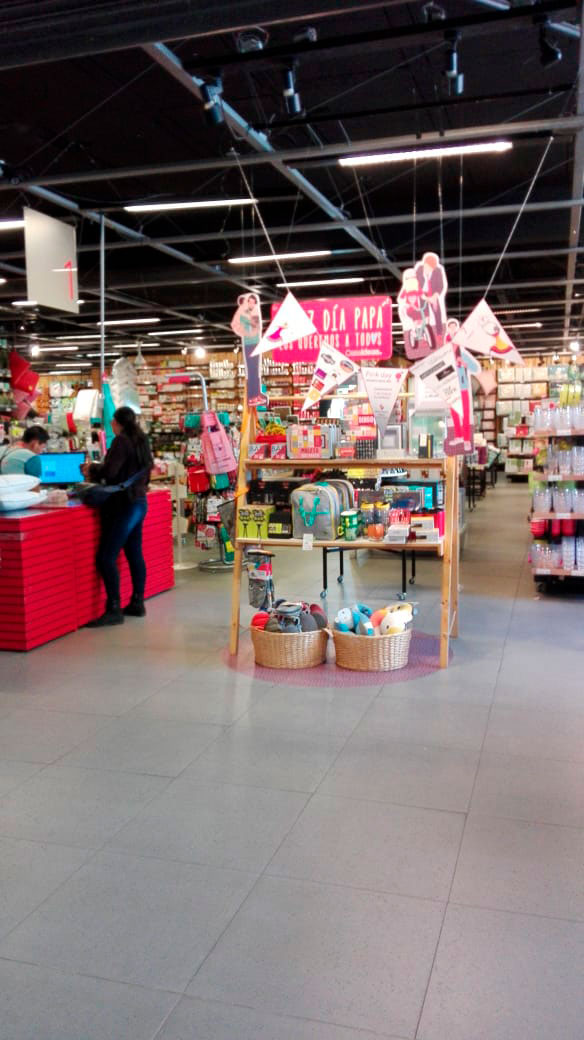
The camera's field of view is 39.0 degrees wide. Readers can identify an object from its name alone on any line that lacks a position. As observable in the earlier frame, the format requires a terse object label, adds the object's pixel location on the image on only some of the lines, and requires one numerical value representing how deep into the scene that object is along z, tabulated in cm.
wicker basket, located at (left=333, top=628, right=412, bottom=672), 467
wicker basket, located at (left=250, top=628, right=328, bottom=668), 476
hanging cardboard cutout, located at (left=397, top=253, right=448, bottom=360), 483
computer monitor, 720
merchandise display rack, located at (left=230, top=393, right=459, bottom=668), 482
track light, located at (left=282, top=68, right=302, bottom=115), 541
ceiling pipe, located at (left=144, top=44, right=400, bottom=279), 537
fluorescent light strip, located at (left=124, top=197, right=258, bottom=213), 807
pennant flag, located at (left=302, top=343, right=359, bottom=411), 502
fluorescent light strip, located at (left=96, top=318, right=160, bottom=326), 1648
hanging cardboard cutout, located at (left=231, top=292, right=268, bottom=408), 518
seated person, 682
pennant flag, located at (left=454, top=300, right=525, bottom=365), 488
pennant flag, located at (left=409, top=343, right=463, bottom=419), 466
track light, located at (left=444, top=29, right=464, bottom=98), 498
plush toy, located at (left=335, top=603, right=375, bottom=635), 473
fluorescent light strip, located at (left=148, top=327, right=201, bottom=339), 1922
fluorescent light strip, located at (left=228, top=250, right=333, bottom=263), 1087
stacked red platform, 520
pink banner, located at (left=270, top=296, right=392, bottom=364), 580
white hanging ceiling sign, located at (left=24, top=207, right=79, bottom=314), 754
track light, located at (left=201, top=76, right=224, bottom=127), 554
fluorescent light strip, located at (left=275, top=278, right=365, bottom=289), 1379
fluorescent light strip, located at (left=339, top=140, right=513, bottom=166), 691
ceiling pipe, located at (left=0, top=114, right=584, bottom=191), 656
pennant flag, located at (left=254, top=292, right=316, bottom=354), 509
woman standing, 593
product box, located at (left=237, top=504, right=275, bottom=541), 509
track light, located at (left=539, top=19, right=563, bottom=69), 500
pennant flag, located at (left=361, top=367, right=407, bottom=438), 489
